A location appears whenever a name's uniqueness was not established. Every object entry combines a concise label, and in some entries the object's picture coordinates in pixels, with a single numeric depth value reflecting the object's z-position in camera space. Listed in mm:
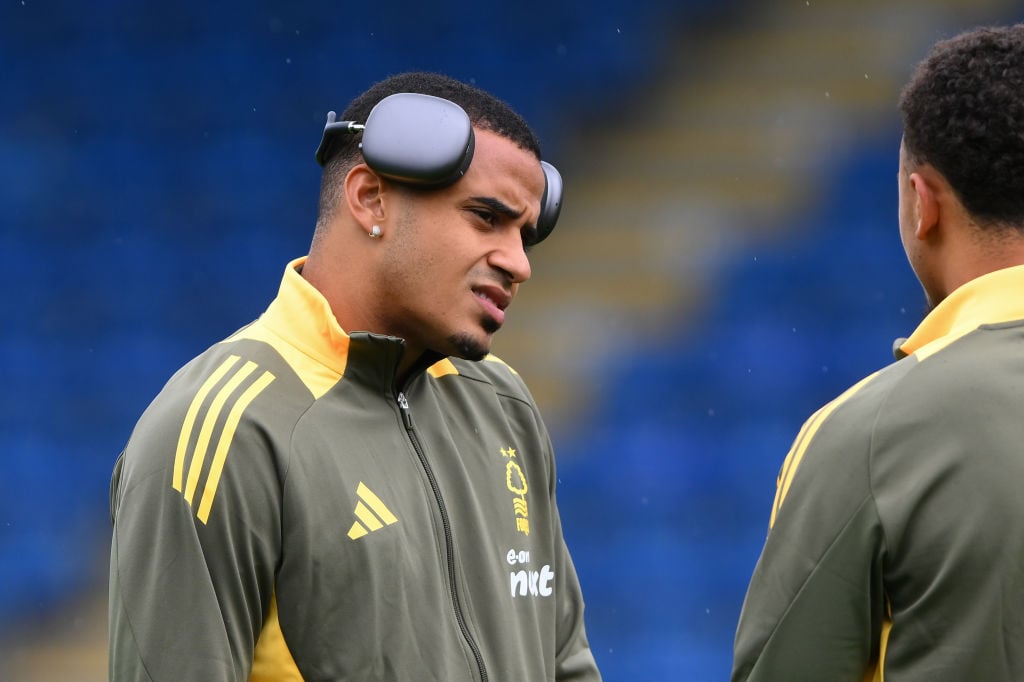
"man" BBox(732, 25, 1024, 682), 10396
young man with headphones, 10497
